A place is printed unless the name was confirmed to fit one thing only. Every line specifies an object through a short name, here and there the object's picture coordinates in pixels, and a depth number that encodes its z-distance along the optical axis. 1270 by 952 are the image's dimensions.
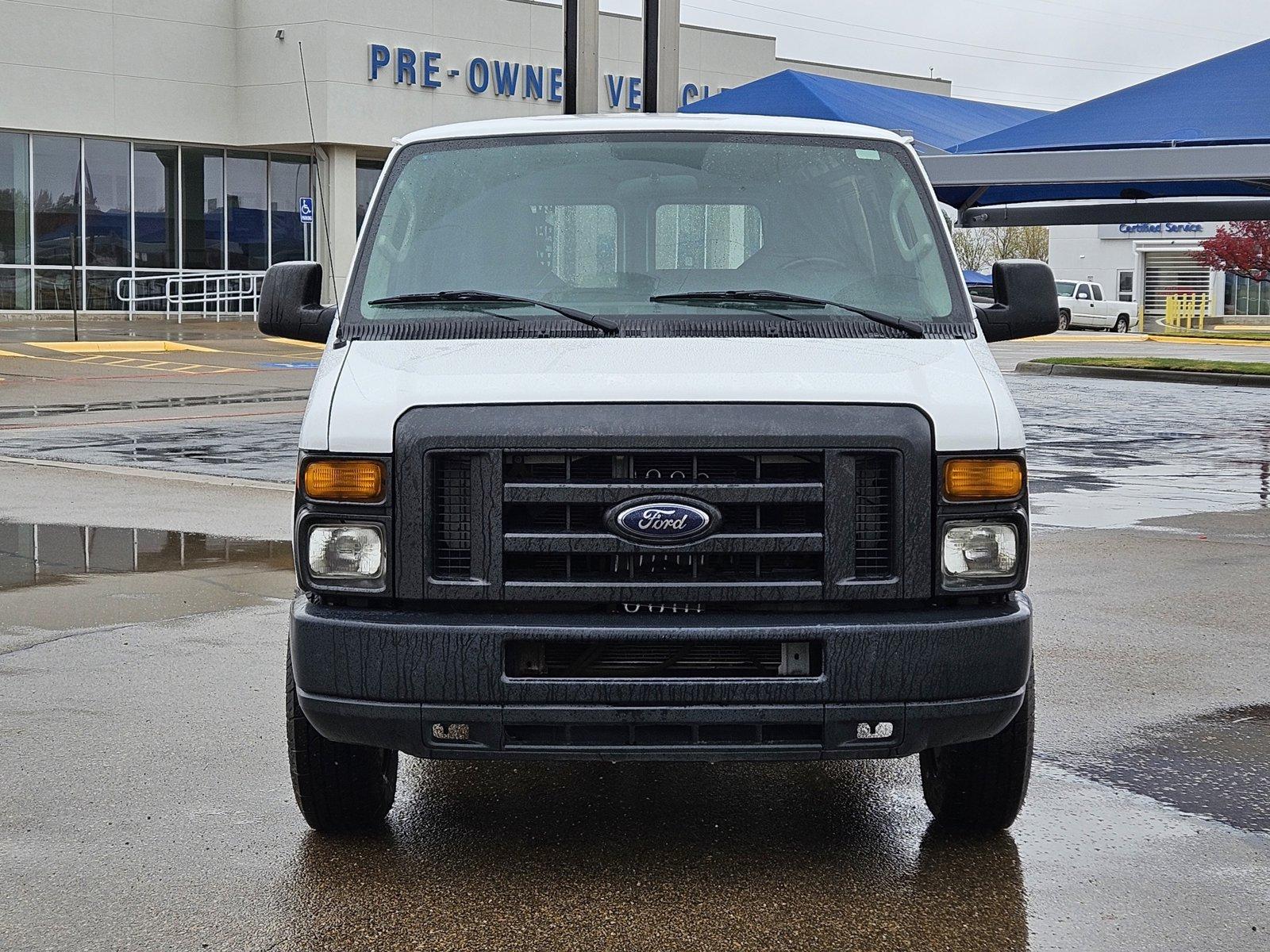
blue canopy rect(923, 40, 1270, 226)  17.11
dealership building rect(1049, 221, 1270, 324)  67.75
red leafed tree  52.00
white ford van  4.04
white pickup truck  58.38
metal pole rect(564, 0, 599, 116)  15.26
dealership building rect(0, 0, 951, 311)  38.66
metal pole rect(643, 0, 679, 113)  15.23
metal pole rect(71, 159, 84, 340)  39.44
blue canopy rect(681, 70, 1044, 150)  18.52
